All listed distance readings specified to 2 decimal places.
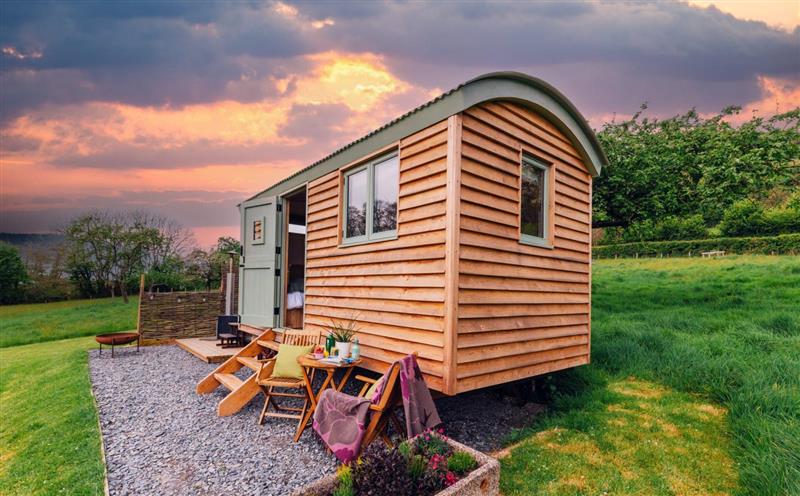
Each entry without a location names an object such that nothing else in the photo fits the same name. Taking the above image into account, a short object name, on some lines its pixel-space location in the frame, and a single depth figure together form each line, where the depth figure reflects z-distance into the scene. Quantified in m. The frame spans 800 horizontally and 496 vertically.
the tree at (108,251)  18.30
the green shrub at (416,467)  2.81
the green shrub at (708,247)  16.25
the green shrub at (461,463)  2.97
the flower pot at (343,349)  4.54
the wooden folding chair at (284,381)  4.53
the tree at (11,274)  17.95
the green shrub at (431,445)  3.13
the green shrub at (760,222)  17.05
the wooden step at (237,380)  4.91
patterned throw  3.48
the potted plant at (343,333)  4.56
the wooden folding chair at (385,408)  3.48
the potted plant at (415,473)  2.61
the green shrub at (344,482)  2.55
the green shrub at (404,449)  3.00
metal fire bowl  8.30
